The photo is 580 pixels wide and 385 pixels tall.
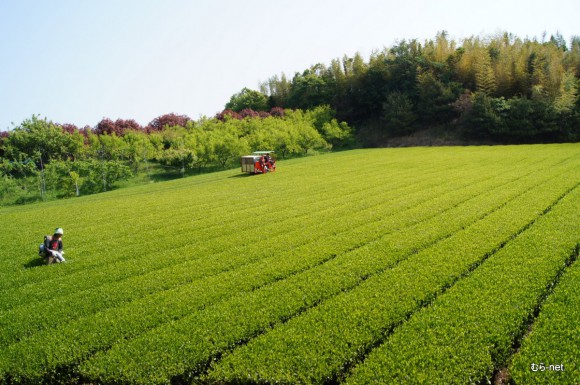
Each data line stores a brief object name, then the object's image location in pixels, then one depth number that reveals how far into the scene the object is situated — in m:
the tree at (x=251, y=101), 55.59
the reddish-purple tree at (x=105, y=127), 41.56
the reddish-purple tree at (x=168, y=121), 45.81
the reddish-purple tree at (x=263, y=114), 47.76
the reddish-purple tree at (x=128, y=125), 42.45
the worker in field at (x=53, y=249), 9.24
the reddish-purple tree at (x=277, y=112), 49.03
